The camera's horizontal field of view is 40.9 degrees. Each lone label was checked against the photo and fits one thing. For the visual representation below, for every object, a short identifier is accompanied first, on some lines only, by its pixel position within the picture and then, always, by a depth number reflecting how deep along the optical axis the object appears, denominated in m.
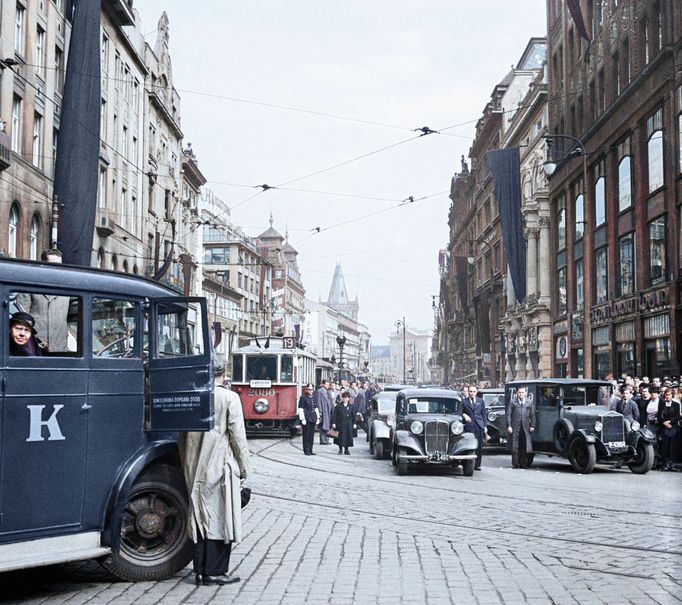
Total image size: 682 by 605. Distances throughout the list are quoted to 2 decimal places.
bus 6.49
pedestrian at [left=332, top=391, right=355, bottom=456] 22.55
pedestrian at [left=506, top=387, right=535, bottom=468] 19.02
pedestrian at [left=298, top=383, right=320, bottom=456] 21.69
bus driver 6.59
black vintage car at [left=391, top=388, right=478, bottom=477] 16.91
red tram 28.72
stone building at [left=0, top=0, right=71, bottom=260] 27.05
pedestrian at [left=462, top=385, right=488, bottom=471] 18.67
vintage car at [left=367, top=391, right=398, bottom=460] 21.08
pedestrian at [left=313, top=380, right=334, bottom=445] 24.98
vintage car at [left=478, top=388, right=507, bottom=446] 24.45
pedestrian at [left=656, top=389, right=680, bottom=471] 18.47
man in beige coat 7.08
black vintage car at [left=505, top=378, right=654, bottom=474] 17.75
